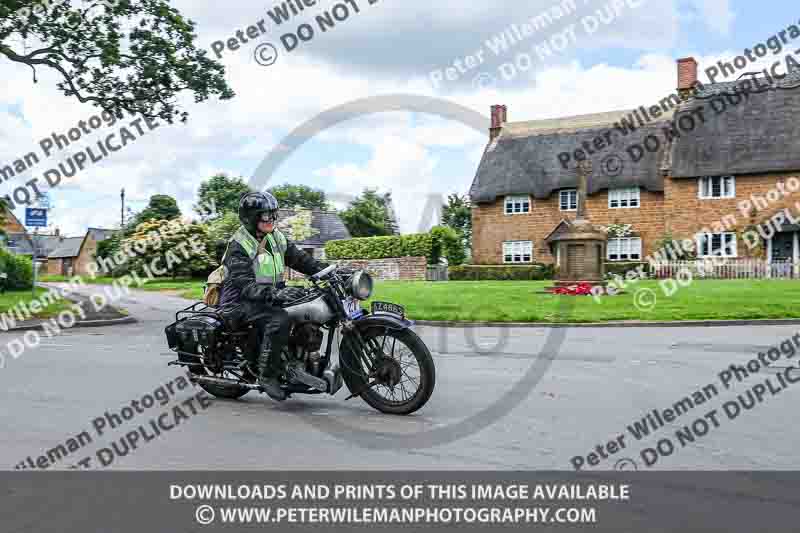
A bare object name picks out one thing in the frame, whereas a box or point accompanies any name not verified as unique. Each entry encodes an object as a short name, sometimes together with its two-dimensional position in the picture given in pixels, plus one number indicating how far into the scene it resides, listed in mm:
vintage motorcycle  6000
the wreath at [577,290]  24484
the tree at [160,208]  68125
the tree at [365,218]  74750
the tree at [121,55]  17859
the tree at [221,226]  35884
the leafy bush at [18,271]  32875
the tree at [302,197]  92688
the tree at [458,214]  66000
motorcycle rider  6109
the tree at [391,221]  75312
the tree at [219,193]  73562
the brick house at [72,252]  92562
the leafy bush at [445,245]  42781
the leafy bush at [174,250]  48281
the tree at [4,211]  18453
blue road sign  19141
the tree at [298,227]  53369
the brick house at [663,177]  38719
